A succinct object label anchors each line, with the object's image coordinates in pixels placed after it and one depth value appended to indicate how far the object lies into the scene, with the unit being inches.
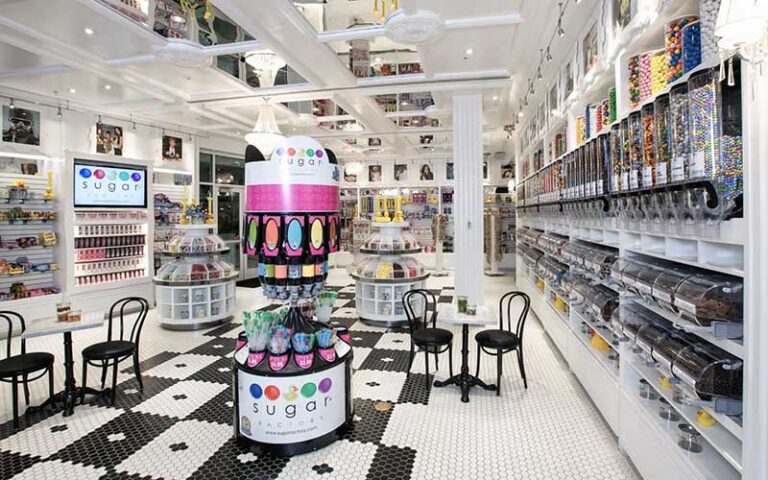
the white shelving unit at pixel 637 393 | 81.3
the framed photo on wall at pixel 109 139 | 303.1
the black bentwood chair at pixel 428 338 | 163.0
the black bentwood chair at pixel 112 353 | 150.6
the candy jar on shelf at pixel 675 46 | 91.3
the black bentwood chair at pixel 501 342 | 156.5
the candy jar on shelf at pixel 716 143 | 71.9
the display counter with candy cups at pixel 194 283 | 252.8
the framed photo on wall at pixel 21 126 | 251.0
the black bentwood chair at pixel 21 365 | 135.0
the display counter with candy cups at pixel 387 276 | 257.0
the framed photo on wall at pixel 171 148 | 349.4
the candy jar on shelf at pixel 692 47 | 86.0
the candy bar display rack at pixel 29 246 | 246.2
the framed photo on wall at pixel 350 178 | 562.3
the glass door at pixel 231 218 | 422.9
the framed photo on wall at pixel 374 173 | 555.2
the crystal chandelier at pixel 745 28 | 52.8
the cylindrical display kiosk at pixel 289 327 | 122.2
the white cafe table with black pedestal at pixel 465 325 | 156.7
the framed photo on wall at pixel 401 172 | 546.0
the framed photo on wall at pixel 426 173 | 538.9
